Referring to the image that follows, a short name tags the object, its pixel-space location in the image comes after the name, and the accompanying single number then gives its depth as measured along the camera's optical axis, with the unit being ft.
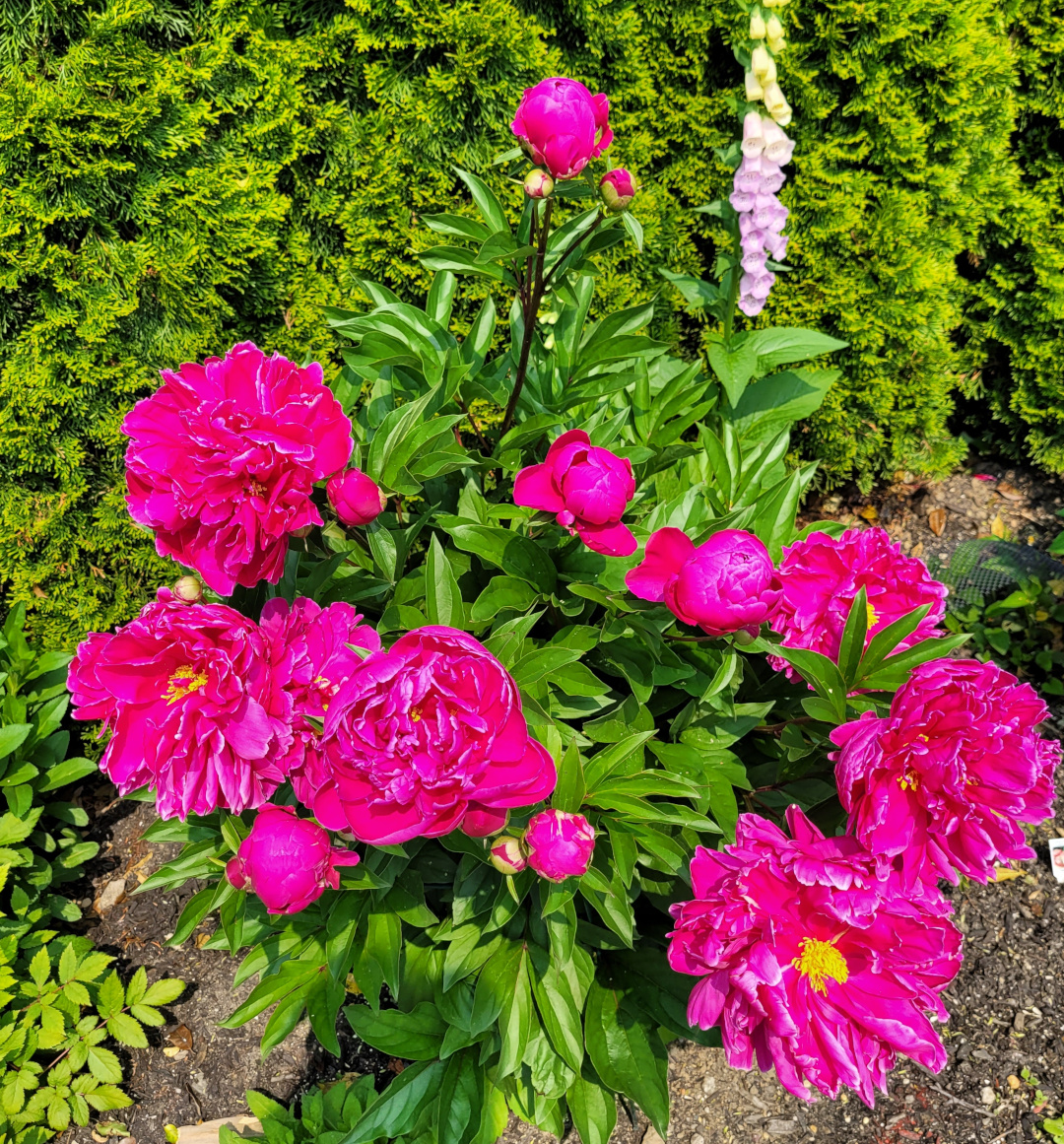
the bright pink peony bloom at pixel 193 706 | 3.91
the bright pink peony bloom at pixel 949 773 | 3.72
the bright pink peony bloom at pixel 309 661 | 4.08
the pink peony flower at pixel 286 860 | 4.00
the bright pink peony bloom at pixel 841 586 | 4.63
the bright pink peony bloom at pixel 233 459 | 3.87
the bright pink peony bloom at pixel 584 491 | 4.24
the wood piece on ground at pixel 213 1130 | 7.18
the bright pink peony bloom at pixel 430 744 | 3.40
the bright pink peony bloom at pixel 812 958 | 3.81
